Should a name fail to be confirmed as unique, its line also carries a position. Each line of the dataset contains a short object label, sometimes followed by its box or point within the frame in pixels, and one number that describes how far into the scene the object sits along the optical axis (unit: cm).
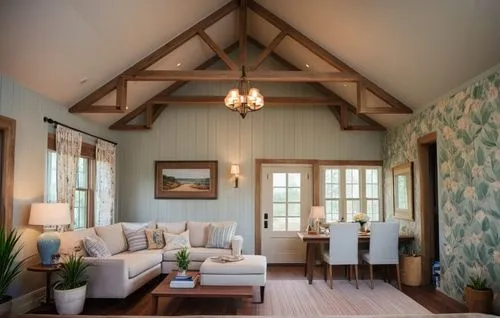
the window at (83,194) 638
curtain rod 526
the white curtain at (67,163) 548
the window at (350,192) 778
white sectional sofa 474
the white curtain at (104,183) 678
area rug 465
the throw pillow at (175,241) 635
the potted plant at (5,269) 386
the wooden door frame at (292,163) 760
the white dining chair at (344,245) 580
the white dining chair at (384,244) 581
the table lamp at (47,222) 456
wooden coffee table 434
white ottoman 479
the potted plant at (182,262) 474
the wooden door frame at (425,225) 592
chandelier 476
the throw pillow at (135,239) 631
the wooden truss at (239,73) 573
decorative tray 514
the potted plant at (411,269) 588
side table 441
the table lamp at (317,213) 669
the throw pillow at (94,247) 507
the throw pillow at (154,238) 645
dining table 604
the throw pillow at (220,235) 654
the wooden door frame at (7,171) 442
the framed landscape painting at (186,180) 768
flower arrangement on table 660
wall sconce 746
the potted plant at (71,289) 430
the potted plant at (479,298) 411
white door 764
